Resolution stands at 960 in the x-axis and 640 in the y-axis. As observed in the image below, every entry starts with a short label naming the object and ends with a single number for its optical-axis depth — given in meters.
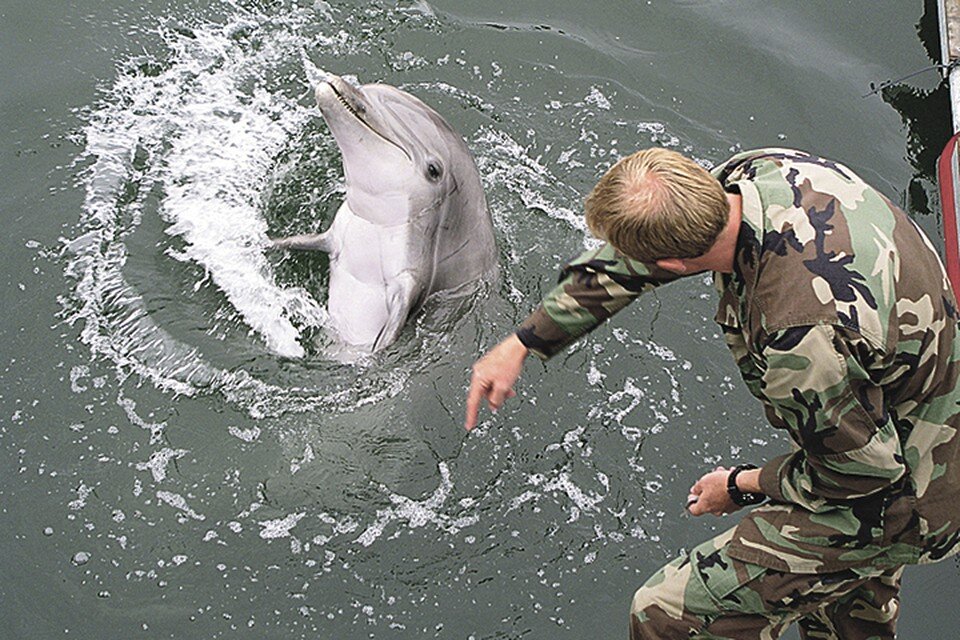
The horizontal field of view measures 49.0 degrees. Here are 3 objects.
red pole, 7.23
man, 3.42
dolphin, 6.19
